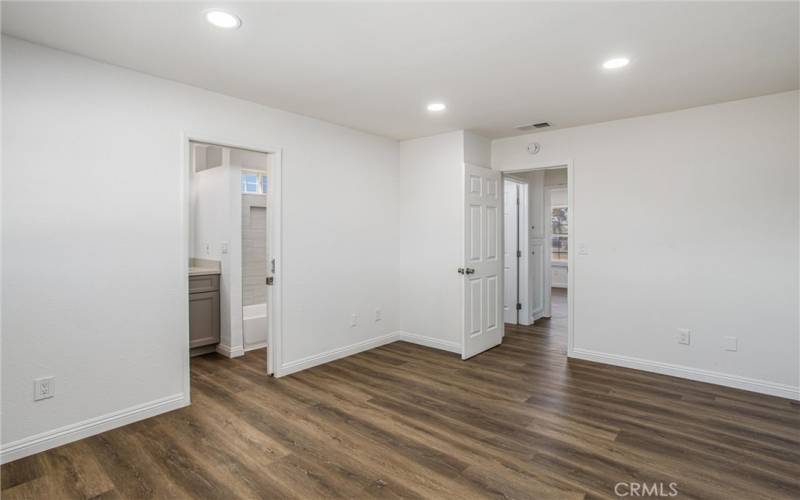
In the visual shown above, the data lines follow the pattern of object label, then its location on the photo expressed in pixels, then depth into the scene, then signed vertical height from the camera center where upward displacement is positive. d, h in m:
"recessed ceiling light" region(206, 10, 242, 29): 2.16 +1.21
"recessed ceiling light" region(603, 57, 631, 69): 2.70 +1.20
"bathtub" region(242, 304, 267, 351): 4.62 -0.95
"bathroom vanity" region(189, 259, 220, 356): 4.39 -0.71
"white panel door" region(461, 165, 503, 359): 4.41 -0.20
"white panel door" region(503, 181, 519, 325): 6.20 -0.20
